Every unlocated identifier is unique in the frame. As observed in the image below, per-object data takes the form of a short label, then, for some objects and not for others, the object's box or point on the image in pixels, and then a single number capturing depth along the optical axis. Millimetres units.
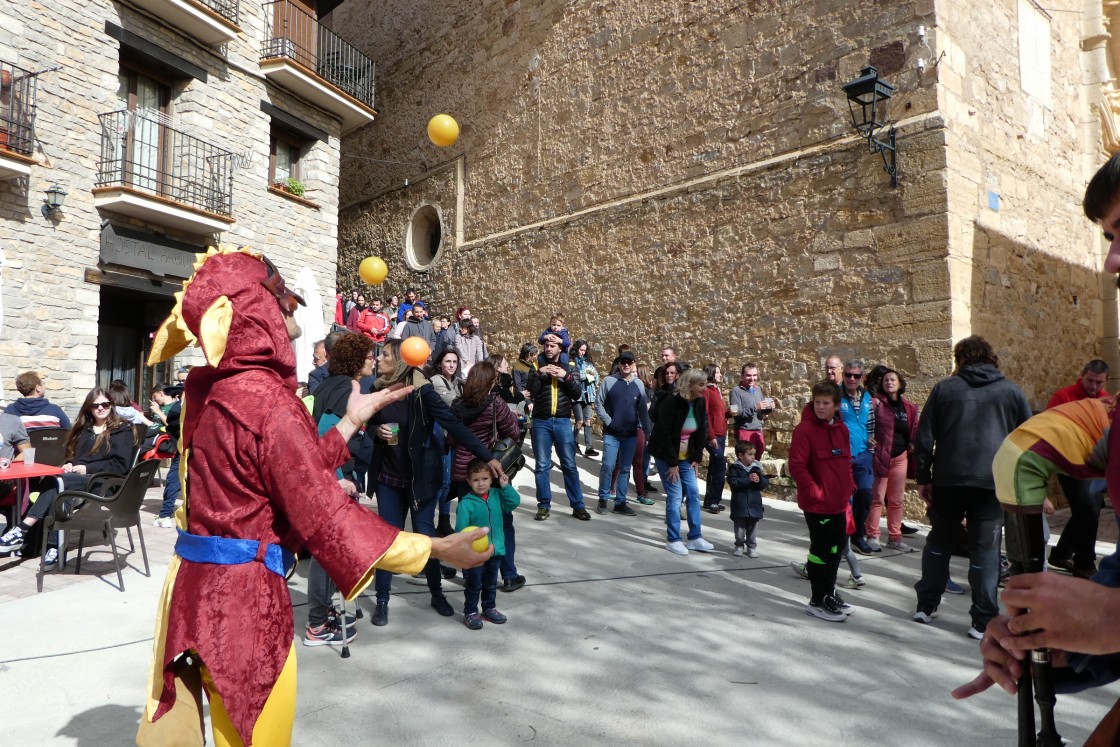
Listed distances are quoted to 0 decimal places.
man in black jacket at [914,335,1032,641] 4184
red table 5086
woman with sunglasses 5965
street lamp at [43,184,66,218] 9172
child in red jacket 4578
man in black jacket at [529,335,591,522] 7289
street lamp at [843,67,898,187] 8234
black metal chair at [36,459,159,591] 4840
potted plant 12656
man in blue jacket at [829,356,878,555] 6137
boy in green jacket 4246
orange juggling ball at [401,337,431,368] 5863
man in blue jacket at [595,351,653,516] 7582
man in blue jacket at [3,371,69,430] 6555
